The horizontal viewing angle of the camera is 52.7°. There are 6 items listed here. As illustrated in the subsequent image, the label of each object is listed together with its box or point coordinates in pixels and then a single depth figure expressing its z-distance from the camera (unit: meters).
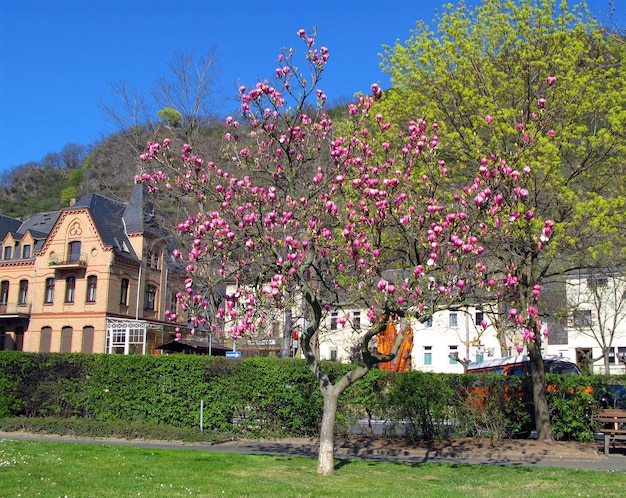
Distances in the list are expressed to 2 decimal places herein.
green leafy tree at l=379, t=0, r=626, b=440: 14.90
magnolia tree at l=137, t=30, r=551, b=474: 9.29
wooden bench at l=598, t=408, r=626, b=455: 14.11
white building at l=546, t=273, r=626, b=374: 36.12
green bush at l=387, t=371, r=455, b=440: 16.19
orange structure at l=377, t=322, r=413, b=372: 19.78
